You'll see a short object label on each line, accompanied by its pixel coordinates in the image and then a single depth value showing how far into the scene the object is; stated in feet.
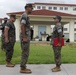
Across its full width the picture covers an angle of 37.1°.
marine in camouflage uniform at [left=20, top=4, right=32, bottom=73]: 11.67
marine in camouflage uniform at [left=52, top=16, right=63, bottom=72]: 12.13
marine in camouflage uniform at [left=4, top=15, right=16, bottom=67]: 13.35
